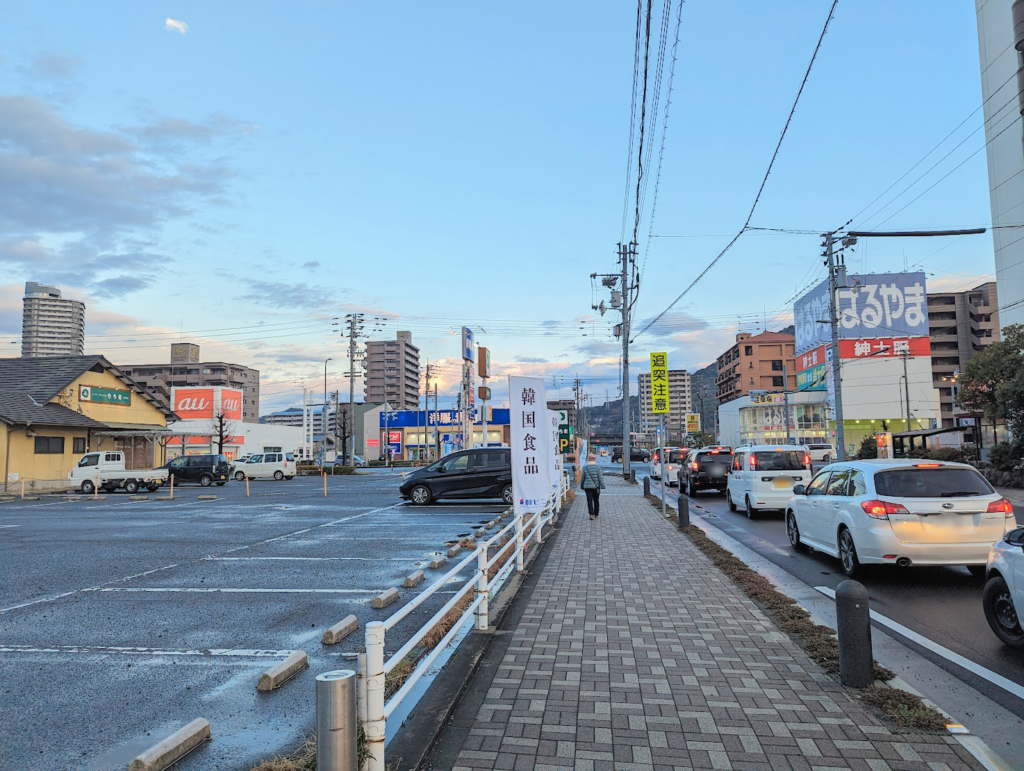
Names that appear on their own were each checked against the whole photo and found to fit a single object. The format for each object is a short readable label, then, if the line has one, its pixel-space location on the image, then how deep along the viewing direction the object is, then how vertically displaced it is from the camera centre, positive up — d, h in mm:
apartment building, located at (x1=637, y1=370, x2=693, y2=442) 179125 +9627
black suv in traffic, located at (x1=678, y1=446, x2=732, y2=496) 23062 -1346
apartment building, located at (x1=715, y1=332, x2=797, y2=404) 107438 +11050
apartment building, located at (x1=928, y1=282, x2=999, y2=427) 86875 +13271
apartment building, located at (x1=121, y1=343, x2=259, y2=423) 104125 +11429
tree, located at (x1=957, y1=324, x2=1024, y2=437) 25531 +1783
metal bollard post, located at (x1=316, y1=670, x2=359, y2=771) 2934 -1295
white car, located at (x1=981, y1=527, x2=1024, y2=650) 5098 -1368
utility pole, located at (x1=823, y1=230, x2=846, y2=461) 30294 +4941
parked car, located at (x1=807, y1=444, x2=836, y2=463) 34281 -1437
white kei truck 29688 -1437
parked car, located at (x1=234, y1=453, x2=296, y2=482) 42125 -1700
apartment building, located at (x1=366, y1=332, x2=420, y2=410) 135125 +13721
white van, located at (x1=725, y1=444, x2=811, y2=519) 15711 -1108
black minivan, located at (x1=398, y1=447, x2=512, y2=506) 19875 -1292
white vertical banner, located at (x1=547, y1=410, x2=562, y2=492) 17438 -1157
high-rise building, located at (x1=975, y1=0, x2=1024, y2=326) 44469 +19865
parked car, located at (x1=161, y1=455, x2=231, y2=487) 34812 -1441
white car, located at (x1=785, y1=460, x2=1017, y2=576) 7574 -1095
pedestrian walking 15984 -1326
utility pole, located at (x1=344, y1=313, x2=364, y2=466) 60719 +10334
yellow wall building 29609 +1376
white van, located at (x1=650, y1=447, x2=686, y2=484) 30500 -1627
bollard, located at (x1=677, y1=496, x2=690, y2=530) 13336 -1755
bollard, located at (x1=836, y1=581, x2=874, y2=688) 4430 -1470
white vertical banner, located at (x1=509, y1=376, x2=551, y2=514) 10453 -215
